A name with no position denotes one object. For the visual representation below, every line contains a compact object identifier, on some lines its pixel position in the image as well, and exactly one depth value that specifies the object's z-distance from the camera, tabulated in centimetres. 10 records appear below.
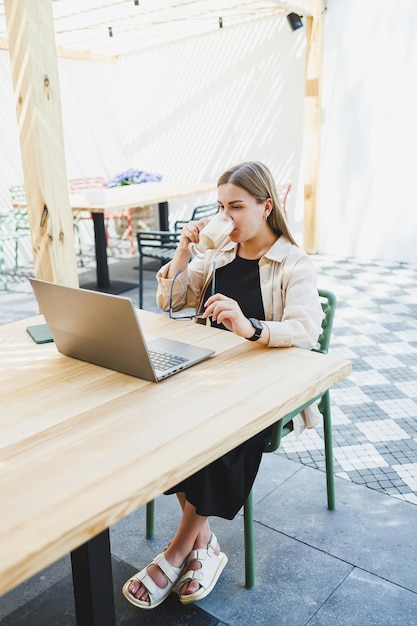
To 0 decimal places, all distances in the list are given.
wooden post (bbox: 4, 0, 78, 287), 248
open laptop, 125
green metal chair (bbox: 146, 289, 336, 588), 162
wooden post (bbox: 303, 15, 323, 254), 576
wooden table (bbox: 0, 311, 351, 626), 85
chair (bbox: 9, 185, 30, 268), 596
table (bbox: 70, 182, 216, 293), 489
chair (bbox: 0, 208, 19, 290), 576
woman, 151
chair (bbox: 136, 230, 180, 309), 404
